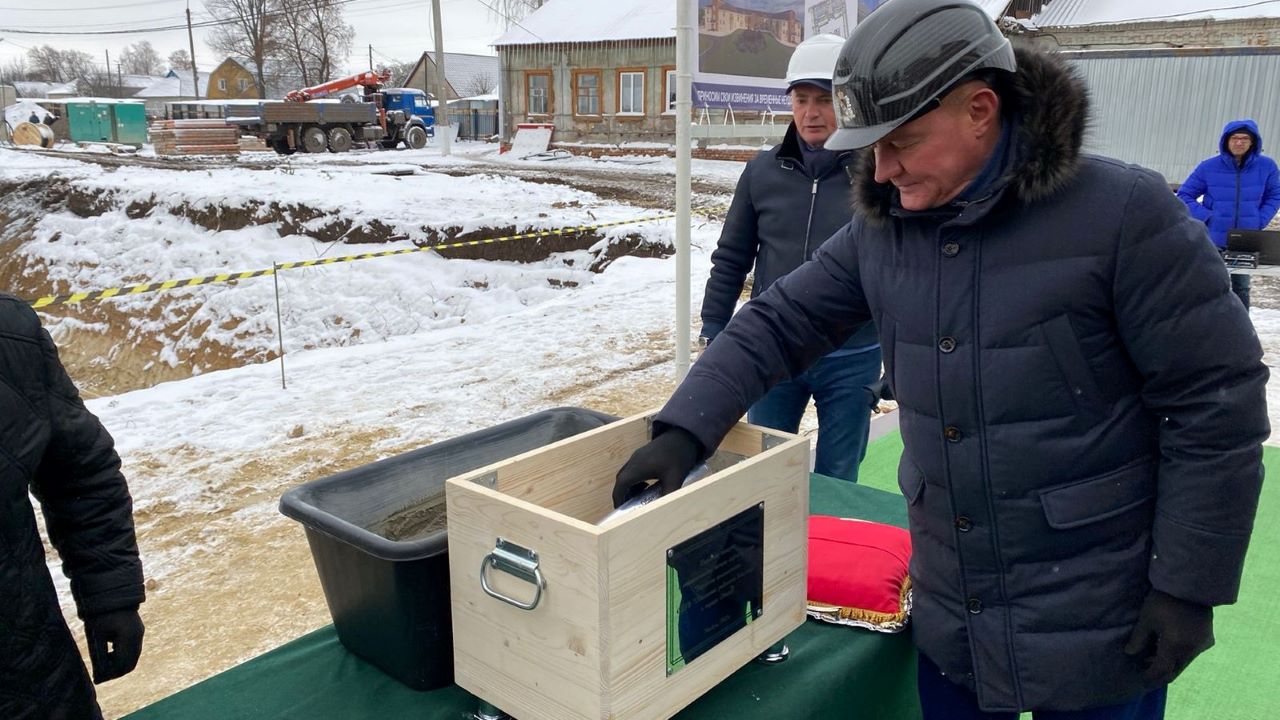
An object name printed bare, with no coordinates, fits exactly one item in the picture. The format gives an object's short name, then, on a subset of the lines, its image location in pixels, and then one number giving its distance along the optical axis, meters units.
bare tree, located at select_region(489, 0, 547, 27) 41.22
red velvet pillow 1.90
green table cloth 1.63
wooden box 1.30
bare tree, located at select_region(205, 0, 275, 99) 49.94
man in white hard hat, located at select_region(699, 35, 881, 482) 2.90
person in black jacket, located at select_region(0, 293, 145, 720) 1.45
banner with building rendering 4.58
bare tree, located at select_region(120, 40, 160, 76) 94.06
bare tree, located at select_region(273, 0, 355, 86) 49.53
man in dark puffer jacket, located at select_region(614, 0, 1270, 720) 1.29
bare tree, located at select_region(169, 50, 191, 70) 85.00
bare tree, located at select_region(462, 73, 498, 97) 50.72
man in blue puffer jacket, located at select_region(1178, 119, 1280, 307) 6.66
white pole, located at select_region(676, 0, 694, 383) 4.22
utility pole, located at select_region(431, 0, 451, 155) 23.89
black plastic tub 1.56
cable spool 30.02
